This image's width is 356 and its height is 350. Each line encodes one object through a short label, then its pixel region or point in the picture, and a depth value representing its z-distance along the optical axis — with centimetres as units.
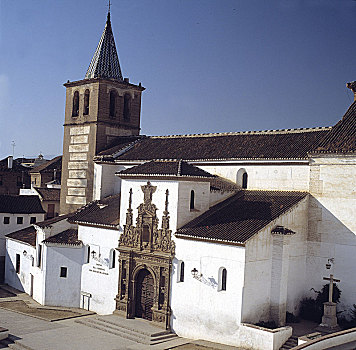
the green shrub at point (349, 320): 2009
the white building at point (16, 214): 3388
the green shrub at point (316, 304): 2091
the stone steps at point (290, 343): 1805
